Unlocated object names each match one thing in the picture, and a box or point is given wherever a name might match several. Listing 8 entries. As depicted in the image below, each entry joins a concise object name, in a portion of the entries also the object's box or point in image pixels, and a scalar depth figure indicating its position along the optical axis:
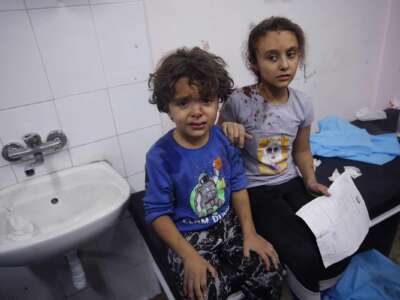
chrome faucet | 0.86
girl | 0.86
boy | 0.71
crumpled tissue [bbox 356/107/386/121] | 1.74
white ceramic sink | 0.68
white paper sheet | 0.84
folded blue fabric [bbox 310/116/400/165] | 1.34
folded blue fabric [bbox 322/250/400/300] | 0.98
